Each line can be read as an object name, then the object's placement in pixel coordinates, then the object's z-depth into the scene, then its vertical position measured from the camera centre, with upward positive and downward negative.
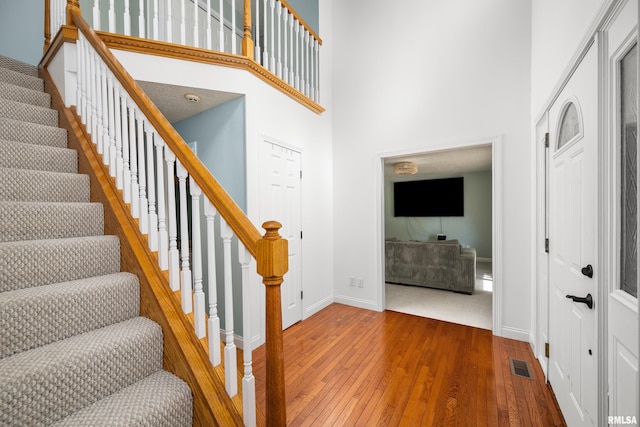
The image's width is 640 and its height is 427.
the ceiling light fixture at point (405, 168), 4.39 +0.72
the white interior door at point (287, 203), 2.71 +0.09
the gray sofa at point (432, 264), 3.88 -0.83
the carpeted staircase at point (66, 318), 0.86 -0.41
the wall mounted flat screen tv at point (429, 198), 6.80 +0.35
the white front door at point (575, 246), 1.22 -0.20
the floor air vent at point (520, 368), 2.02 -1.24
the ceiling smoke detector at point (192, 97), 2.43 +1.06
